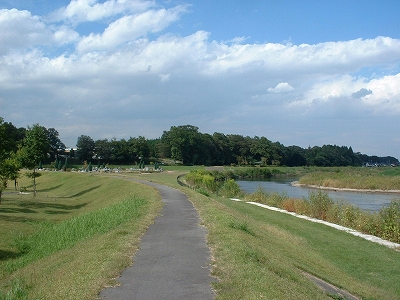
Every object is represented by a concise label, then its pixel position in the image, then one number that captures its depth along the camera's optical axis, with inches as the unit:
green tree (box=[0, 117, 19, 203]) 984.9
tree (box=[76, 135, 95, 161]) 4205.2
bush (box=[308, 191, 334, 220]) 944.9
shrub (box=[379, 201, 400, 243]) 704.7
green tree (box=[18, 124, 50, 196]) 1409.9
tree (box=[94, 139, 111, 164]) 4173.2
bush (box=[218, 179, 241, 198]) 1439.5
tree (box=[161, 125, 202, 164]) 4574.8
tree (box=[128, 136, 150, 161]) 4173.2
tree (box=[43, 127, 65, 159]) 4220.7
